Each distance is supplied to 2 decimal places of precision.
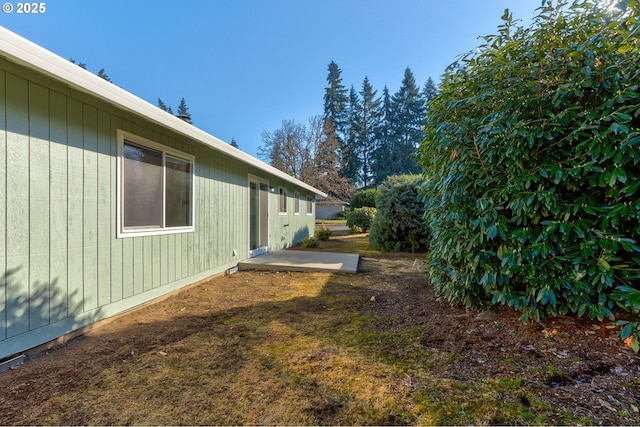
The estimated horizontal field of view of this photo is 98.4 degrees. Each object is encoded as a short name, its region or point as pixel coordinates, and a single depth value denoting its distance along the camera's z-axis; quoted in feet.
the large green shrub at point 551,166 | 6.81
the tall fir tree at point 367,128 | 122.52
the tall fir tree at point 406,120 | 118.01
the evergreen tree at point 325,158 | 84.01
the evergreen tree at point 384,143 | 119.03
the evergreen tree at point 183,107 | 155.74
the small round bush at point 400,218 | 30.09
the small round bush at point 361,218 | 53.62
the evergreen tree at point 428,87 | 128.05
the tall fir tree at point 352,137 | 118.32
